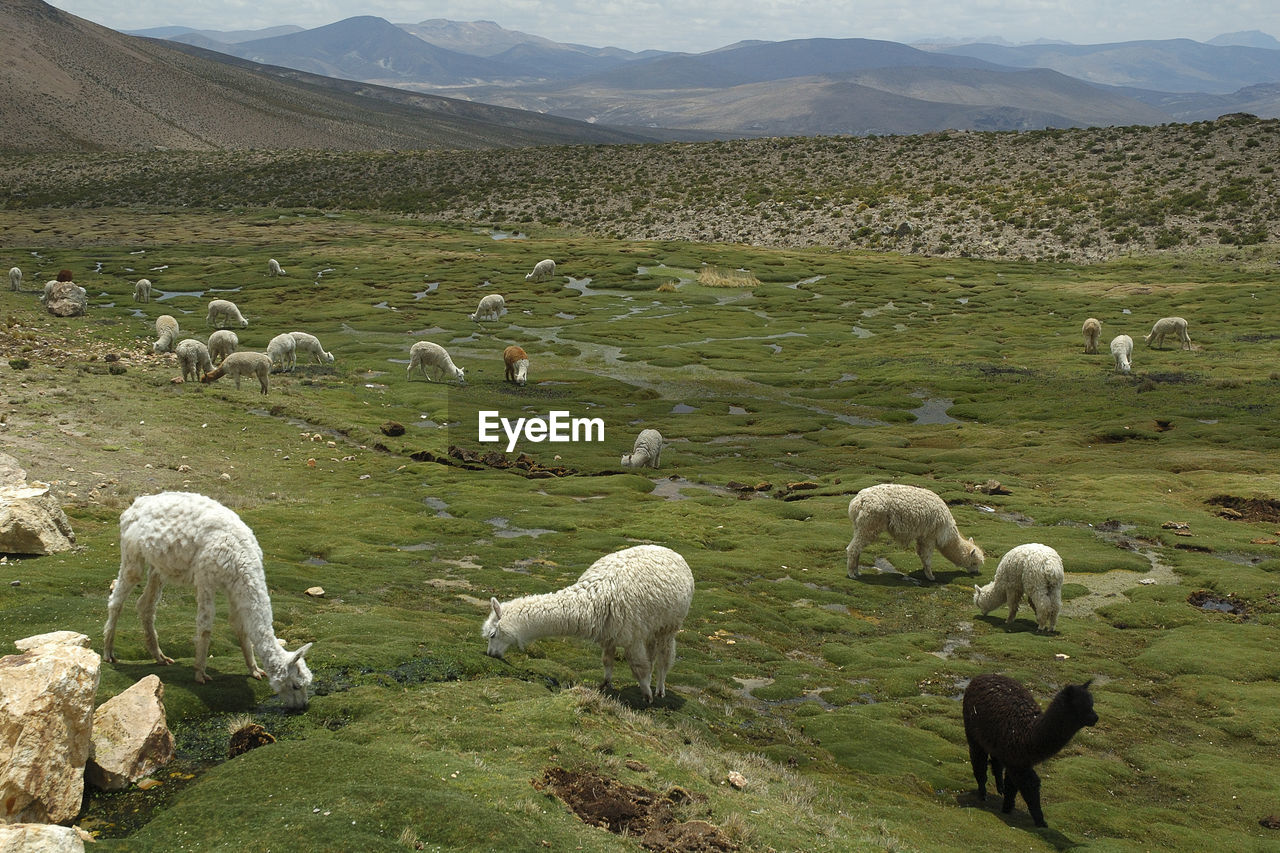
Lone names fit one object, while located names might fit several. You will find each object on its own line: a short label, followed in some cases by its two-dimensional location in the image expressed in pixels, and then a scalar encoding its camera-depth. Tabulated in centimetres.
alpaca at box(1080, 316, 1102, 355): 5297
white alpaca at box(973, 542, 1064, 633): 2019
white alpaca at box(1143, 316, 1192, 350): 5381
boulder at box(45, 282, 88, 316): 5572
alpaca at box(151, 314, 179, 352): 4684
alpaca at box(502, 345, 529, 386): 4609
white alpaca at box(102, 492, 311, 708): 1191
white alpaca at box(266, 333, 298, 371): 4484
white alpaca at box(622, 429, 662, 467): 3500
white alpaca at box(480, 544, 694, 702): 1470
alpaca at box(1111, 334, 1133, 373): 4847
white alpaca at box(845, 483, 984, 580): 2338
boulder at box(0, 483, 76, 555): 1686
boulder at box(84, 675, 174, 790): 943
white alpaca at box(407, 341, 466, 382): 4569
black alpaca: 1228
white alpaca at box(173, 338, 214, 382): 3831
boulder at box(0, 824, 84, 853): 715
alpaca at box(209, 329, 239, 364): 4244
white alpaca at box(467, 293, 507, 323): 6331
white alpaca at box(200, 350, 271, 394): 3912
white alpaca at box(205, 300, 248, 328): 5453
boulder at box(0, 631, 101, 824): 833
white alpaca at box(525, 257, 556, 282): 8006
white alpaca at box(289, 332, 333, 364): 4616
